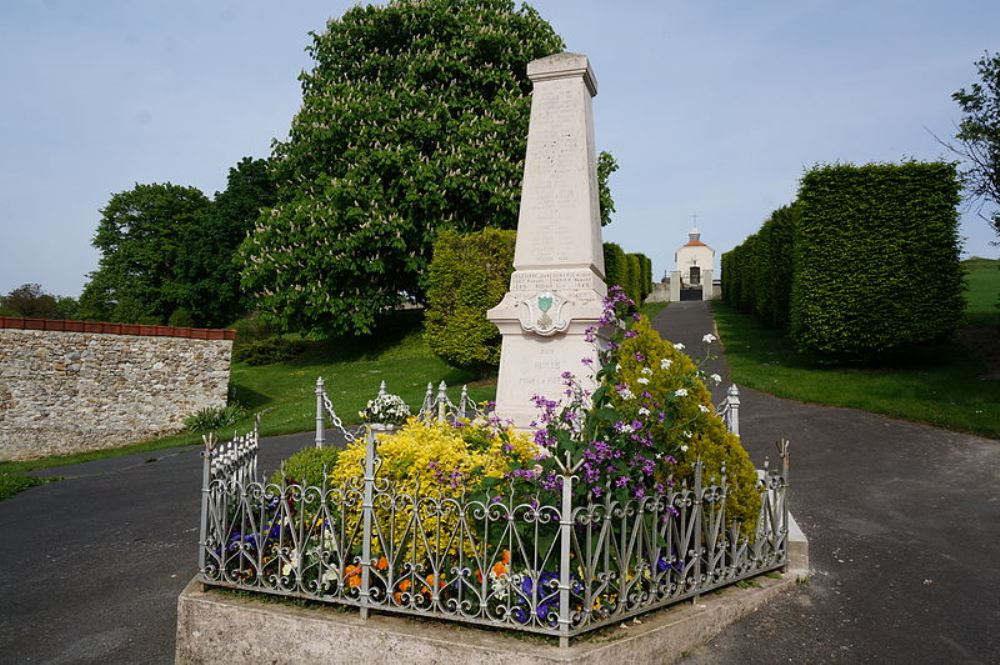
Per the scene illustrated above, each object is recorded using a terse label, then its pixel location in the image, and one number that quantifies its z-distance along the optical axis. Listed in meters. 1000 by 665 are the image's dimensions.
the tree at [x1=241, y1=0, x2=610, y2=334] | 17.78
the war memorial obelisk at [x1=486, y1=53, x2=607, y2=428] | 6.43
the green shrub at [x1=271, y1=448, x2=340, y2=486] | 4.63
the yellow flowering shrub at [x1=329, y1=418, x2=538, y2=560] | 3.93
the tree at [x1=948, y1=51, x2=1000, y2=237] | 14.20
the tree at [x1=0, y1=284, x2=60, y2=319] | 31.25
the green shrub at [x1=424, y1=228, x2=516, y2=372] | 15.27
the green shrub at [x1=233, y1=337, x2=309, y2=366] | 25.28
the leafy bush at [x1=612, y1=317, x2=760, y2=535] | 4.18
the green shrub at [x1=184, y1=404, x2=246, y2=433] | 13.92
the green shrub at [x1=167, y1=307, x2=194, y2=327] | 28.44
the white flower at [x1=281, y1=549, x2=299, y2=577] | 3.76
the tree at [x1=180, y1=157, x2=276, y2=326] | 27.73
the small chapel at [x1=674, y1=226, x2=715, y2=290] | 64.69
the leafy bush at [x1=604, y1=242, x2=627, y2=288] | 25.97
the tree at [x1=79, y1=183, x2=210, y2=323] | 30.42
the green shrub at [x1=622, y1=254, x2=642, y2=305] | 30.32
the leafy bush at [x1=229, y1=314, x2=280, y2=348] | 28.22
